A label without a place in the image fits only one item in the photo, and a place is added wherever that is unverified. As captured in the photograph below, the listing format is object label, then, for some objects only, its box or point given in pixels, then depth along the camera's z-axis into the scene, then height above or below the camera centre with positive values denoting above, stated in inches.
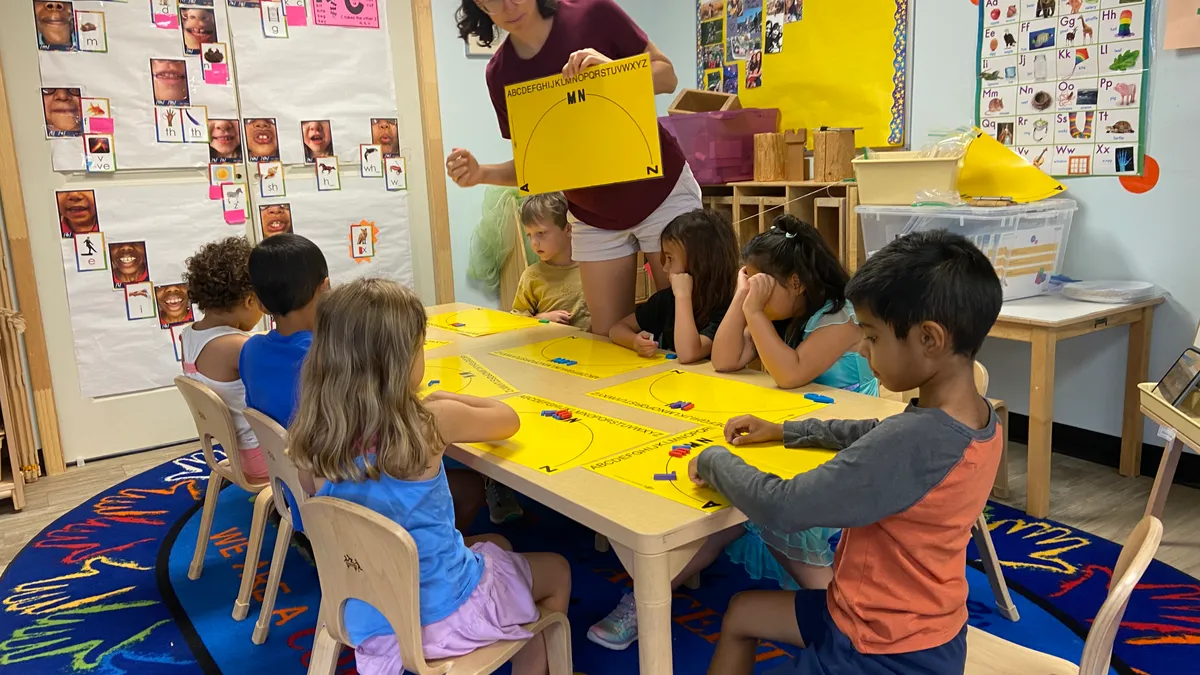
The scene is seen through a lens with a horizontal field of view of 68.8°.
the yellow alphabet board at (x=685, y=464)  51.2 -17.8
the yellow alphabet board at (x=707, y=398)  65.4 -17.2
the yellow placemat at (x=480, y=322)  104.7 -16.4
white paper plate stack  108.6 -16.0
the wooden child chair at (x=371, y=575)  47.3 -21.3
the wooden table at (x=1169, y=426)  72.8 -22.8
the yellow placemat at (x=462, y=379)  76.4 -17.0
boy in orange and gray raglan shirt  43.9 -15.5
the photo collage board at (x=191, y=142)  136.1 +9.7
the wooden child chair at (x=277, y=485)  67.8 -22.6
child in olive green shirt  116.6 -12.1
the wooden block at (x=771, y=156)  145.4 +3.5
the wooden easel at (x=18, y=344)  127.1 -20.0
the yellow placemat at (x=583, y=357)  82.1 -16.9
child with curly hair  91.5 -12.9
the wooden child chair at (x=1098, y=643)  39.9 -22.6
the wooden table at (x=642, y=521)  47.1 -18.6
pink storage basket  149.9 +6.4
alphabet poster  111.4 +11.0
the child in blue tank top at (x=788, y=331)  71.8 -13.1
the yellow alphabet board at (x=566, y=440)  58.5 -17.7
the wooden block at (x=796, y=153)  143.8 +3.7
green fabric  171.6 -9.1
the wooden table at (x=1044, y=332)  101.8 -19.7
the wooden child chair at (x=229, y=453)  80.5 -24.2
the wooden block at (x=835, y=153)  135.9 +3.3
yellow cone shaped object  115.0 -1.2
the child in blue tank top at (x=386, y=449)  53.5 -15.4
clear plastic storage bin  111.1 -8.4
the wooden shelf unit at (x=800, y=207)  133.3 -5.0
